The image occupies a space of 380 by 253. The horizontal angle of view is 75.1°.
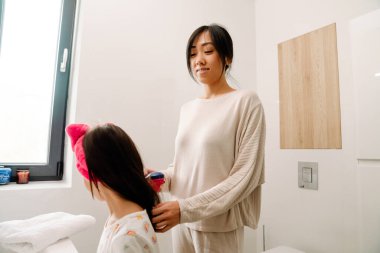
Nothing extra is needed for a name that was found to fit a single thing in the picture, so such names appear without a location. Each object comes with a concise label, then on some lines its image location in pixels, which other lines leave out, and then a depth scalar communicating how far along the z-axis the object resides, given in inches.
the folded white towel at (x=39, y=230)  28.9
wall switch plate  62.3
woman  28.9
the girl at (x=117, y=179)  24.6
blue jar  48.4
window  53.1
